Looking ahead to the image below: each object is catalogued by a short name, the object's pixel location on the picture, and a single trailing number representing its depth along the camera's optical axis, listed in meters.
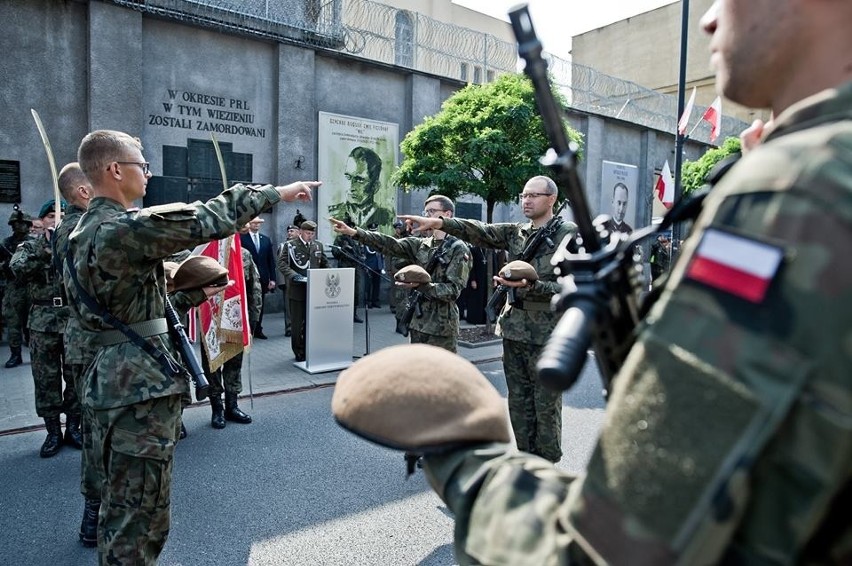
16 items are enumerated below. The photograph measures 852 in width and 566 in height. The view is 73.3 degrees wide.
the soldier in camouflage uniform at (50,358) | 4.79
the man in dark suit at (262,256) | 9.49
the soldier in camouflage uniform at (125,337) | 2.61
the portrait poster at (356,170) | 12.51
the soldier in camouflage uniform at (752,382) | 0.61
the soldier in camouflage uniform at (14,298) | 7.08
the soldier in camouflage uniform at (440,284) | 5.36
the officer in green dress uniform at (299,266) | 8.45
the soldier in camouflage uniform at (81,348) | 3.39
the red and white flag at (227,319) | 5.47
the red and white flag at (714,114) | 11.39
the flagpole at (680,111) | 9.97
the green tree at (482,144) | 9.74
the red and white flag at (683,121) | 9.84
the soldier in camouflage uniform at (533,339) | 4.28
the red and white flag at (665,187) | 12.06
